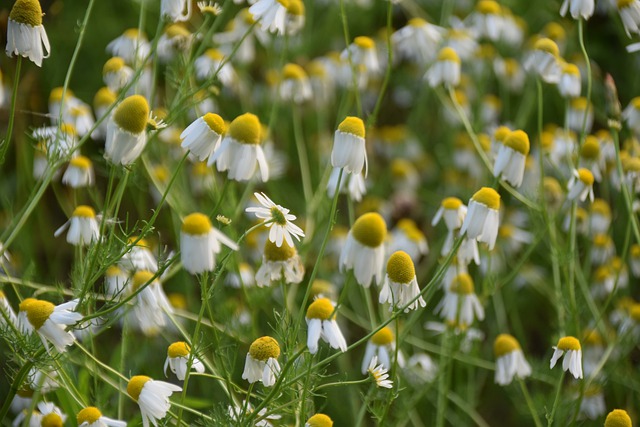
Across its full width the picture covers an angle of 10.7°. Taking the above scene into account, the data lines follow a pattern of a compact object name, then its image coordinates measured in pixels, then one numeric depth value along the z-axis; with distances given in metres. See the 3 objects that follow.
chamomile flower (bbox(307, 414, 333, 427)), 0.87
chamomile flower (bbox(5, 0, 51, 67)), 0.88
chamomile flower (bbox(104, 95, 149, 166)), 0.87
